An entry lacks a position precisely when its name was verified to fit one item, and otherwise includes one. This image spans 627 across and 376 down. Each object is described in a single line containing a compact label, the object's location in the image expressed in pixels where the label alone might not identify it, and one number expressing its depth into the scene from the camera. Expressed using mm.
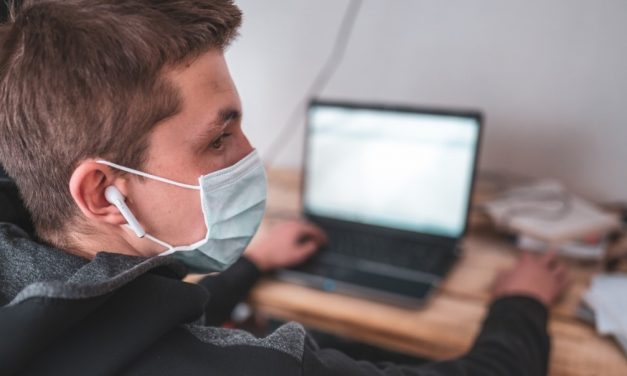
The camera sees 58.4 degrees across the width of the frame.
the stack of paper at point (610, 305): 951
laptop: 1188
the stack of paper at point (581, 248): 1240
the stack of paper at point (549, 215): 1254
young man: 569
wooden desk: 932
